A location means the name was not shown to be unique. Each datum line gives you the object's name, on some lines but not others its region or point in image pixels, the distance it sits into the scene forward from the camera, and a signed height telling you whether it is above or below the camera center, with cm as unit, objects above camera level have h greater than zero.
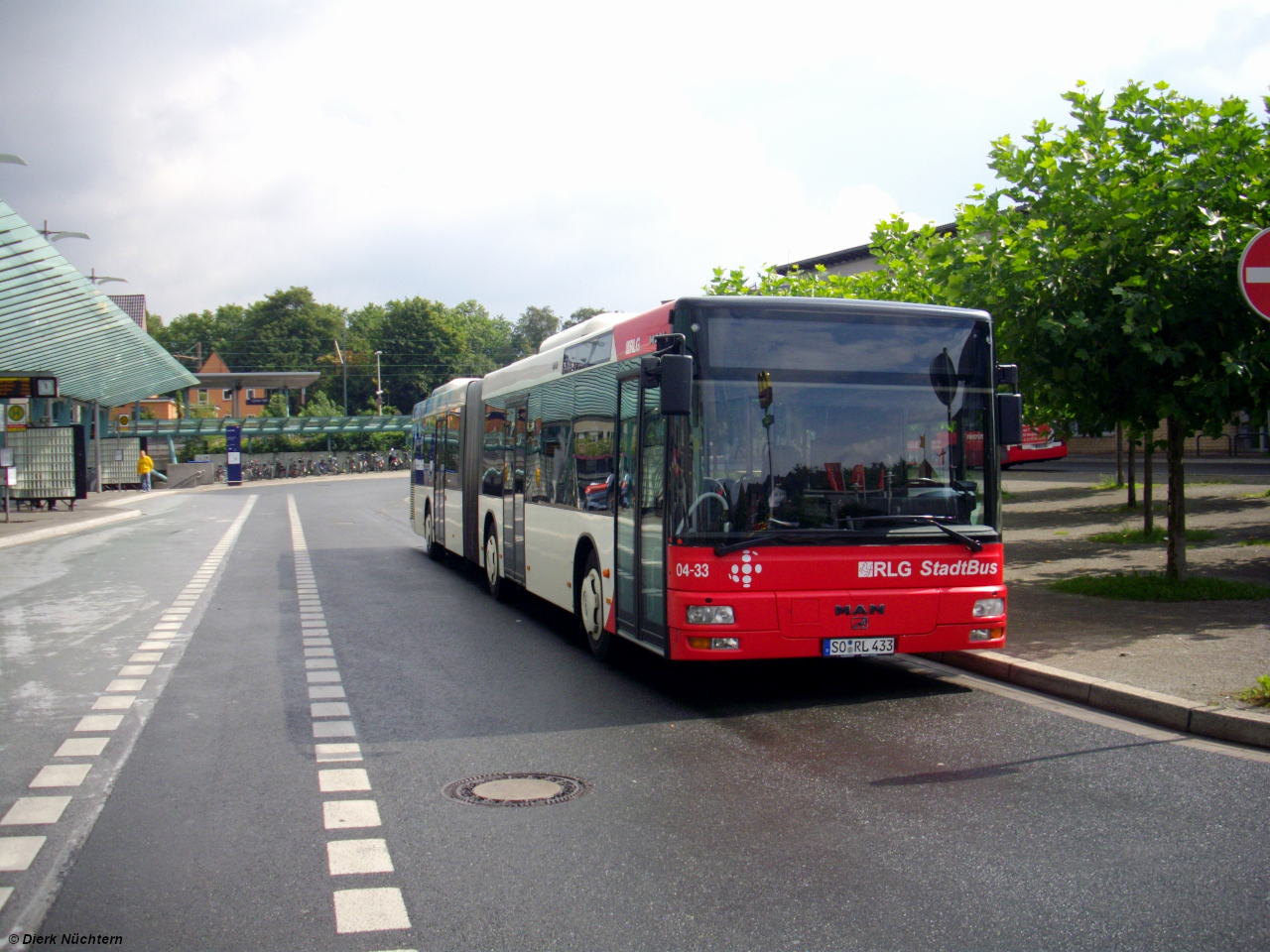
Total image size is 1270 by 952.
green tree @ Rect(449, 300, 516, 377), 14912 +1508
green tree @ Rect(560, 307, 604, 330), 13681 +1619
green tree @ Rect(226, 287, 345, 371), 12862 +1319
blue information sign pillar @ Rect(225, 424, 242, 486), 6631 +9
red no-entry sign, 695 +98
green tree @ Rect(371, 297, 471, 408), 12475 +1095
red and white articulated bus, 821 -21
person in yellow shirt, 5697 -47
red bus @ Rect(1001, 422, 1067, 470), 4444 -21
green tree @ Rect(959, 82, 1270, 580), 1146 +179
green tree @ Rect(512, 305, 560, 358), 15288 +1621
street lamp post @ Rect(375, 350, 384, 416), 11094 +573
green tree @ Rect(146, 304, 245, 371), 14412 +1535
